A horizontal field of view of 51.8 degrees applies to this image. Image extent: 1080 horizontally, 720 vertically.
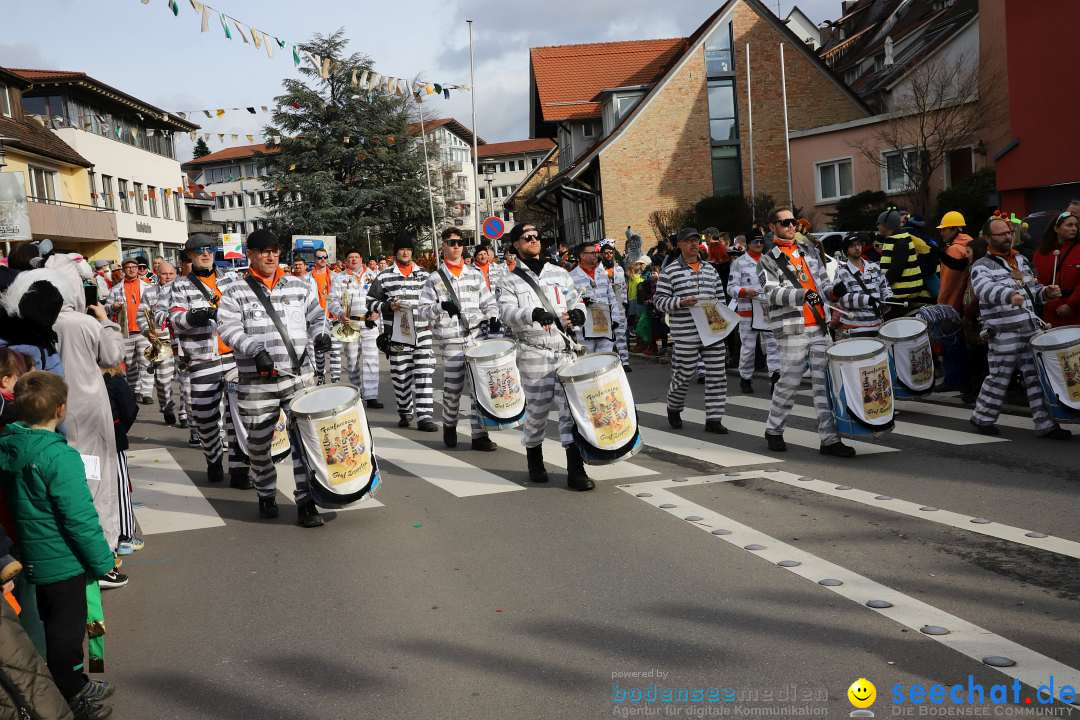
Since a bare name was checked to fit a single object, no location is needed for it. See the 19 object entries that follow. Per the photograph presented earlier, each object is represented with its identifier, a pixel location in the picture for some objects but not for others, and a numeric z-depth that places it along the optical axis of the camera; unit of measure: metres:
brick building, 41.47
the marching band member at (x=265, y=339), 7.83
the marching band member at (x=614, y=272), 20.19
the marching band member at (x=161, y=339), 13.60
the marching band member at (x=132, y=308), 15.65
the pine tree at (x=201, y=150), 149.50
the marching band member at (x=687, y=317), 11.09
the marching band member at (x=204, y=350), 9.78
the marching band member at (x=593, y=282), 14.09
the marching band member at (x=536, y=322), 8.62
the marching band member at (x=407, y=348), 12.49
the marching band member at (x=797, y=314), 9.11
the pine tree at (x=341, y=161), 61.88
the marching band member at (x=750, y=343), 13.73
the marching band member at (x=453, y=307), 11.31
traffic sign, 28.47
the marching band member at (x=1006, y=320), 9.61
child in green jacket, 4.41
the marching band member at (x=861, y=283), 11.88
